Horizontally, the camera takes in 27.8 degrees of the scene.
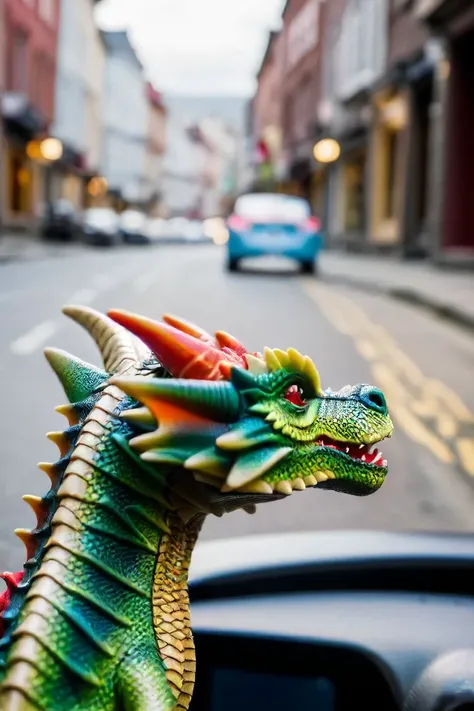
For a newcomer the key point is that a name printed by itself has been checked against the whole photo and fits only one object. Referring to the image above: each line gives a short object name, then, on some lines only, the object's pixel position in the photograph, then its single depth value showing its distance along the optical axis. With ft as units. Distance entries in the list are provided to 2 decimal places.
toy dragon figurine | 2.94
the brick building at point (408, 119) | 82.74
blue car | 61.82
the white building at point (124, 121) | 228.63
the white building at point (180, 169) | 333.21
